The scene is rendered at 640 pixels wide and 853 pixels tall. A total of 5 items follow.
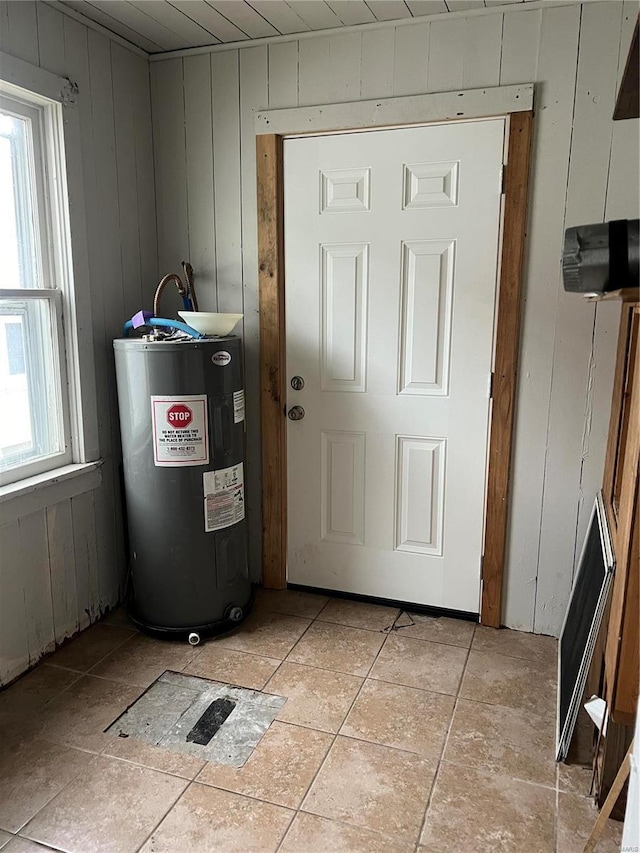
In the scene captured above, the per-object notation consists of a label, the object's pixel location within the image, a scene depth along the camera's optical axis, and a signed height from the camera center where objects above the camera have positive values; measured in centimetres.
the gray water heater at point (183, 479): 234 -66
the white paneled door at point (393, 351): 243 -18
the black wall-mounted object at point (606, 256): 114 +10
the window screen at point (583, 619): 183 -100
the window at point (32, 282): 221 +9
